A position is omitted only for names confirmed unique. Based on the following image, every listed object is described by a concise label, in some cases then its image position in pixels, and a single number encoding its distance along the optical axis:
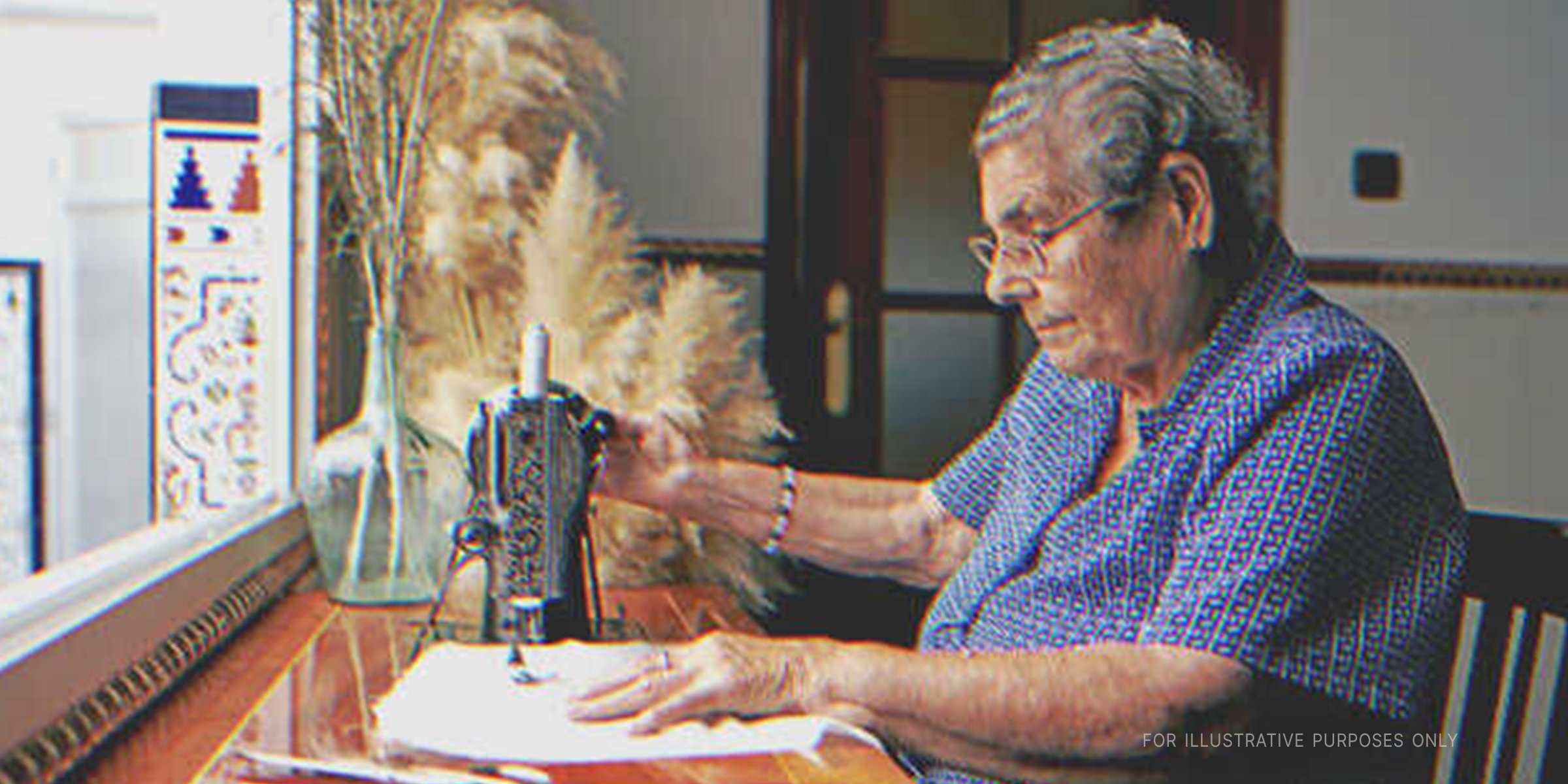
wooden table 0.83
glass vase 1.45
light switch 3.02
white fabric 0.86
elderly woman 0.97
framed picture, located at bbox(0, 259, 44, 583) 1.39
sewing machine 1.17
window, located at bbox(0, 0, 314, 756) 1.42
